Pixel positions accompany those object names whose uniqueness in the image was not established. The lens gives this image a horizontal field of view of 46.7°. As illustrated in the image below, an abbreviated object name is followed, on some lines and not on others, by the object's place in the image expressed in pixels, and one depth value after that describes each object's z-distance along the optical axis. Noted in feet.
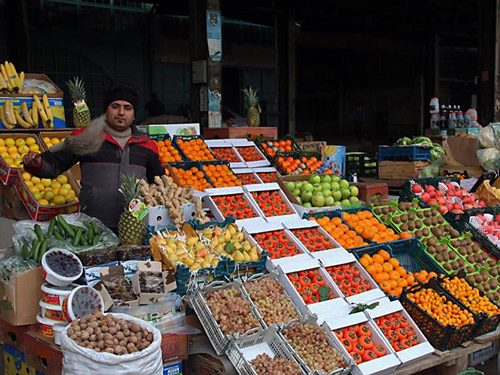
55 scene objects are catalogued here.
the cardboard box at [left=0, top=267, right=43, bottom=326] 10.25
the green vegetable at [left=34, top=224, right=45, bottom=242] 11.50
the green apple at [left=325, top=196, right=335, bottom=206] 17.71
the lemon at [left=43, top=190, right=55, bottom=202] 14.66
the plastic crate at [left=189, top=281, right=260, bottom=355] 10.09
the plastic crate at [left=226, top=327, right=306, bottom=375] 9.95
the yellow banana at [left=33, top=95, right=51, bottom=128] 16.78
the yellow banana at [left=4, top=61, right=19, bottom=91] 16.79
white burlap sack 8.14
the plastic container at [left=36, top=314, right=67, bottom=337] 9.76
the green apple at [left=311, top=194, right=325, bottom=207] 17.58
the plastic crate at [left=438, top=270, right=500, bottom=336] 12.75
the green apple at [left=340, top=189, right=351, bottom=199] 18.31
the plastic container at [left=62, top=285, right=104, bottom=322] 9.25
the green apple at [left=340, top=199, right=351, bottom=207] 18.07
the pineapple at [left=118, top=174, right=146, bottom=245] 12.00
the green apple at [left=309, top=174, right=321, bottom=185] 18.69
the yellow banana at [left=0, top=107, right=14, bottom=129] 16.14
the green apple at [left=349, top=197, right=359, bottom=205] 18.42
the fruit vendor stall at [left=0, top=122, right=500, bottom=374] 9.89
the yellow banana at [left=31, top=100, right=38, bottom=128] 16.65
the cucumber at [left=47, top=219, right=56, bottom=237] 12.03
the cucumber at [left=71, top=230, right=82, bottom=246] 11.73
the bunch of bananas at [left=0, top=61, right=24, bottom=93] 16.67
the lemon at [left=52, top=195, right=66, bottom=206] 14.57
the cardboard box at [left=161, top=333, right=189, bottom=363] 10.03
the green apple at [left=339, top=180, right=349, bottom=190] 18.53
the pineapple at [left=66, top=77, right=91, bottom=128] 17.34
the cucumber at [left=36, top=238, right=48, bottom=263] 10.65
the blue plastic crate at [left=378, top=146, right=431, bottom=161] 26.61
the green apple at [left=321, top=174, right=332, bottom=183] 18.76
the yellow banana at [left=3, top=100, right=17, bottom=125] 16.12
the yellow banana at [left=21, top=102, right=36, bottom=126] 16.48
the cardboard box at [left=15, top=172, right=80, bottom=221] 14.08
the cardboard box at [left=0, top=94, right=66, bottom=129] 16.60
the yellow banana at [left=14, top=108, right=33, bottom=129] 16.37
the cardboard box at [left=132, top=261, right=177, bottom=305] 10.02
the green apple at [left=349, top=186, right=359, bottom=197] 18.55
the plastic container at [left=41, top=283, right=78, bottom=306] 9.62
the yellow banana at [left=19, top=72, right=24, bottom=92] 16.98
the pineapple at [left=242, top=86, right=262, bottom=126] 24.61
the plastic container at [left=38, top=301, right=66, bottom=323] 9.66
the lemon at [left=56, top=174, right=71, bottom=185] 15.46
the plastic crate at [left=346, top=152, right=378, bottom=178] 28.84
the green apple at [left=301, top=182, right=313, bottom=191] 17.99
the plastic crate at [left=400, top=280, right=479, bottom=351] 12.09
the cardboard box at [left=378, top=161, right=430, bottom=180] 26.61
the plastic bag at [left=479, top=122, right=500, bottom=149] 24.29
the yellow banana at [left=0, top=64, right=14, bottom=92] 16.75
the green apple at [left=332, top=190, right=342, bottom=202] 18.12
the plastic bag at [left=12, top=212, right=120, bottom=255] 11.49
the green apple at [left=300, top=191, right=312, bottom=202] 17.81
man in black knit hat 12.85
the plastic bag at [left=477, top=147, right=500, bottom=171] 24.32
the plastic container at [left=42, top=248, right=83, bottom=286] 9.66
